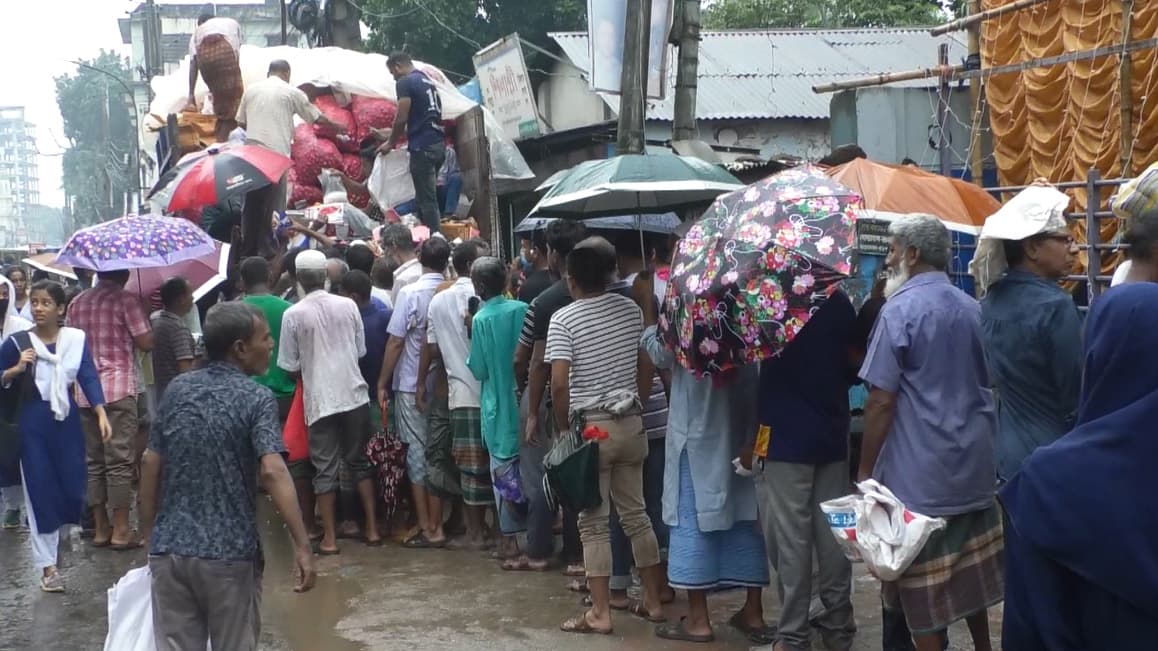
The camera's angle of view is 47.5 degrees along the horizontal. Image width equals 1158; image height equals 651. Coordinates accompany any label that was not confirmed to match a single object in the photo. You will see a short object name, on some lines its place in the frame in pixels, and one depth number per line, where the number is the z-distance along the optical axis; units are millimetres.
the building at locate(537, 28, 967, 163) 18953
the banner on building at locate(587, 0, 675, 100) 10836
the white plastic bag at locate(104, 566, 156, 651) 4715
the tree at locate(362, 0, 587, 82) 25000
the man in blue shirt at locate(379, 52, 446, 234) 12555
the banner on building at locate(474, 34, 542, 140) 18141
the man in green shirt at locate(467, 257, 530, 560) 7980
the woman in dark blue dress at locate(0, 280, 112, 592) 7754
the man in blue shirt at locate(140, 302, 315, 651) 4562
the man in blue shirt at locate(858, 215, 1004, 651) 5152
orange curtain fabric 11039
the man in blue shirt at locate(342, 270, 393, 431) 8977
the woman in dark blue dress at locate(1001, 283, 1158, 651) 2662
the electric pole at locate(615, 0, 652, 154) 9703
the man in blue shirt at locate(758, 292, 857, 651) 5754
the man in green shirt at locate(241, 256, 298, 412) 8914
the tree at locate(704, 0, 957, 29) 24438
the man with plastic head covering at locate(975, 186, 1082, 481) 4934
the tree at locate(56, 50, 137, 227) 75375
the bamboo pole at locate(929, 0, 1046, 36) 11961
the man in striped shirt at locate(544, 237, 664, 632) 6504
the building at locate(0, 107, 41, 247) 156625
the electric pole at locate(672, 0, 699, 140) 11109
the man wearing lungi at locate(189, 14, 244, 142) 12828
